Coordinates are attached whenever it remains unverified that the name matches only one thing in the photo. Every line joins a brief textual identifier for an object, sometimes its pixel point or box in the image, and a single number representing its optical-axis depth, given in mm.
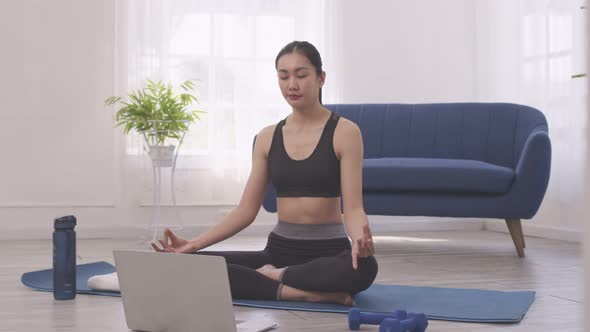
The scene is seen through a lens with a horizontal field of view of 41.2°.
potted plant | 4574
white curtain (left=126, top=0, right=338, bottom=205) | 5133
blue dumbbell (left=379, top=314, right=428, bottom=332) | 1734
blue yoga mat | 2174
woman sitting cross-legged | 2242
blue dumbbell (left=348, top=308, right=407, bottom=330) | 1925
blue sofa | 3771
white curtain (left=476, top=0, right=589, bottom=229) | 4547
